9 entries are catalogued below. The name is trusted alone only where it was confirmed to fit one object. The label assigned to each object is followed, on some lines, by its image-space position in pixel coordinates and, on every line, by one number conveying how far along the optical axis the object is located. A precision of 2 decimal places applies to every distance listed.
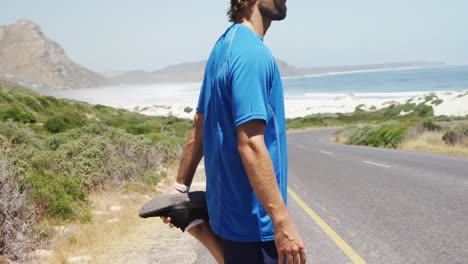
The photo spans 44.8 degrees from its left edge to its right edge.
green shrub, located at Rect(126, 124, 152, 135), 23.56
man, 2.31
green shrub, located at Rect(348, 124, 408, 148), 29.83
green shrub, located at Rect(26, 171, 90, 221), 7.83
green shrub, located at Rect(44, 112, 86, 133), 25.25
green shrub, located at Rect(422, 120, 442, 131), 29.32
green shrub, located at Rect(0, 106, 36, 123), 28.78
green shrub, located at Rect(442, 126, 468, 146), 23.72
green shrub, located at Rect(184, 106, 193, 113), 109.59
